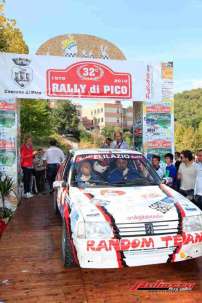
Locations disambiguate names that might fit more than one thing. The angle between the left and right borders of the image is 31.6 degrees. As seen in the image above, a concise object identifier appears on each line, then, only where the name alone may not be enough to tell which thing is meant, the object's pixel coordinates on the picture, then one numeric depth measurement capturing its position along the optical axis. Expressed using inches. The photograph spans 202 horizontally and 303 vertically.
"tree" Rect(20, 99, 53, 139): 1076.5
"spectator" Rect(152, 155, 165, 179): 307.3
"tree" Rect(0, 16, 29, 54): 638.7
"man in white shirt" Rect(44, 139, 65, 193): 423.2
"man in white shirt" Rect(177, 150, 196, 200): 271.1
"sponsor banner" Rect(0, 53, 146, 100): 364.5
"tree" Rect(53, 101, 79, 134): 2226.9
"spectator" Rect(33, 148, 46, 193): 462.9
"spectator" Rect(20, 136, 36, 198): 411.2
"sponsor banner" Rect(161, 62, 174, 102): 401.4
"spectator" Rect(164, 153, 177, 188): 295.7
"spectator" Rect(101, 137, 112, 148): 461.5
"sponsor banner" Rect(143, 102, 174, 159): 403.9
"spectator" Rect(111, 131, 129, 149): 403.5
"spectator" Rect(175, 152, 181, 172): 435.3
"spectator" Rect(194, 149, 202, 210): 252.7
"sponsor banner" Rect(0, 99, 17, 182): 367.9
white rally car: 164.4
